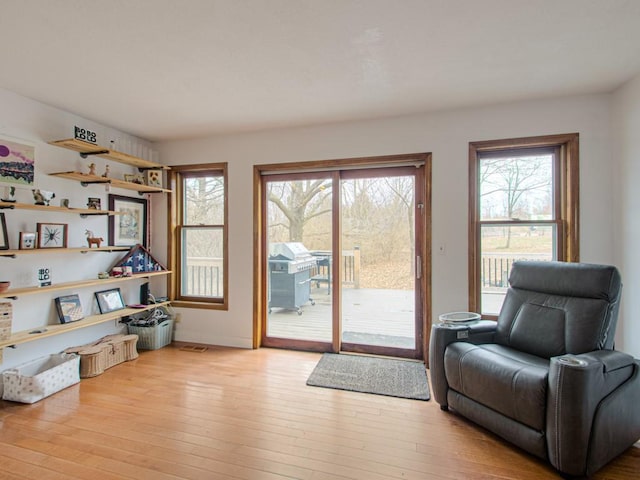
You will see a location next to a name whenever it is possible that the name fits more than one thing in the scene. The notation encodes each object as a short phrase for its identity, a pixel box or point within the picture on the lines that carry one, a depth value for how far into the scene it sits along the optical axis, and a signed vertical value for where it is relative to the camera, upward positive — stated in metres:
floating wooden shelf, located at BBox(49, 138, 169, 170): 3.05 +0.94
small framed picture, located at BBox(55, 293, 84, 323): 3.10 -0.68
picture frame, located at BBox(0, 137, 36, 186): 2.71 +0.71
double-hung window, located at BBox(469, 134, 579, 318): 3.08 +0.30
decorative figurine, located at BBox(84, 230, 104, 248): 3.29 +0.01
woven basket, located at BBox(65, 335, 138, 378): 3.07 -1.17
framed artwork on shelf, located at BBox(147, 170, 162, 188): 4.00 +0.80
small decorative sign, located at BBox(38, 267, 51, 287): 2.95 -0.34
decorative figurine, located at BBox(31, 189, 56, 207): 2.82 +0.40
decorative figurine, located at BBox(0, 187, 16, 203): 2.69 +0.41
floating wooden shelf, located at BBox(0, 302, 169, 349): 2.59 -0.82
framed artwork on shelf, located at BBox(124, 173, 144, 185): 3.78 +0.76
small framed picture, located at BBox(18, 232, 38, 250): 2.73 +0.00
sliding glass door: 3.56 -0.24
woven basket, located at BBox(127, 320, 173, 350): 3.83 -1.17
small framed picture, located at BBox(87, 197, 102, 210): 3.37 +0.40
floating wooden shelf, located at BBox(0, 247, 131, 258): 2.55 -0.09
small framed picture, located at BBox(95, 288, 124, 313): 3.53 -0.69
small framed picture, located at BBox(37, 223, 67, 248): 2.90 +0.05
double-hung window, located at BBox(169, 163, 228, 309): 4.13 +0.06
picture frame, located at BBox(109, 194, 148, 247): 3.71 +0.23
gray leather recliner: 1.74 -0.85
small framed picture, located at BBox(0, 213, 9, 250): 2.63 +0.05
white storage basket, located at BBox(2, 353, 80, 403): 2.58 -1.19
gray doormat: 2.81 -1.34
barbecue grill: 3.89 -0.44
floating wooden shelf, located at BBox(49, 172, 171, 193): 3.06 +0.64
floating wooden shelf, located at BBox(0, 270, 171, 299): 2.58 -0.43
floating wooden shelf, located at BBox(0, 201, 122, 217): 2.56 +0.29
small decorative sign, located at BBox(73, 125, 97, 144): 3.09 +1.07
